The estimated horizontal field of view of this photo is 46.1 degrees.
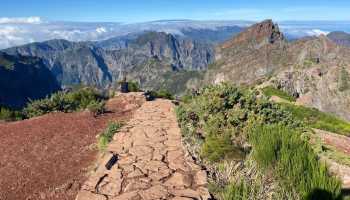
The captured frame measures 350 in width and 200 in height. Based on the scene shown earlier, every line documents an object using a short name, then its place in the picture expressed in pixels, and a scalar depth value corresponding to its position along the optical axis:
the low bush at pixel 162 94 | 33.01
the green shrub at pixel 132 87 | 36.90
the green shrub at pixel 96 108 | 19.30
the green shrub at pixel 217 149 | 9.52
